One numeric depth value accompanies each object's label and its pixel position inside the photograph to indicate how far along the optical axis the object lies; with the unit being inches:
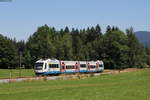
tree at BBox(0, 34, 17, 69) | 4956.0
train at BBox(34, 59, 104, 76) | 2541.8
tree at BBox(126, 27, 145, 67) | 5211.6
